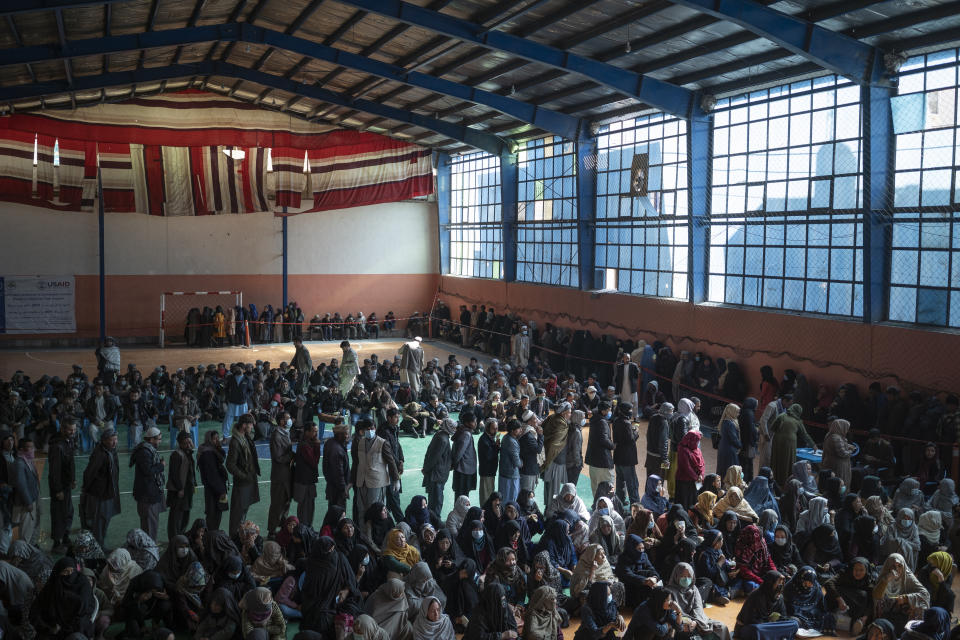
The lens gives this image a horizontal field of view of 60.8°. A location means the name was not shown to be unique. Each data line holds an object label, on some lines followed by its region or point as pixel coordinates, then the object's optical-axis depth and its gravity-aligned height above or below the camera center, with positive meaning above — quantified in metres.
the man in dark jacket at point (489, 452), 10.86 -2.19
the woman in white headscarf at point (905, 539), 8.97 -2.71
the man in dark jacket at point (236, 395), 15.44 -2.10
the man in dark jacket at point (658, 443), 11.48 -2.17
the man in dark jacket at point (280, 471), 10.23 -2.33
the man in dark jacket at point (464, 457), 10.88 -2.27
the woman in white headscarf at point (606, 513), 9.20 -2.55
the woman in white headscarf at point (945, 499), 10.16 -2.55
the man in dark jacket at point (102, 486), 9.46 -2.38
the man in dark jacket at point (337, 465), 10.24 -2.25
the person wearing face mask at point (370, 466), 10.24 -2.26
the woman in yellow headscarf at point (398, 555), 8.20 -2.71
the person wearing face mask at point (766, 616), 7.54 -3.06
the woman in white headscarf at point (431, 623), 6.96 -2.93
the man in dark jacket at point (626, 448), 11.34 -2.21
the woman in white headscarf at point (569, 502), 9.51 -2.51
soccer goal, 28.47 -1.06
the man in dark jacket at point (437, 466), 10.67 -2.35
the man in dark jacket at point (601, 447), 11.27 -2.19
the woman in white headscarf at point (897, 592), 7.65 -2.86
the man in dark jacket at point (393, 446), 10.62 -2.11
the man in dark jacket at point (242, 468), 10.09 -2.28
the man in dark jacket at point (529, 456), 11.02 -2.26
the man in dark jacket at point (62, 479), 9.77 -2.37
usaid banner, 26.69 -0.76
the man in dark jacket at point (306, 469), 10.15 -2.29
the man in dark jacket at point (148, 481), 9.58 -2.33
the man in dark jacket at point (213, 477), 9.81 -2.32
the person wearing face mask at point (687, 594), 7.63 -2.86
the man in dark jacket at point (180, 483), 9.67 -2.37
